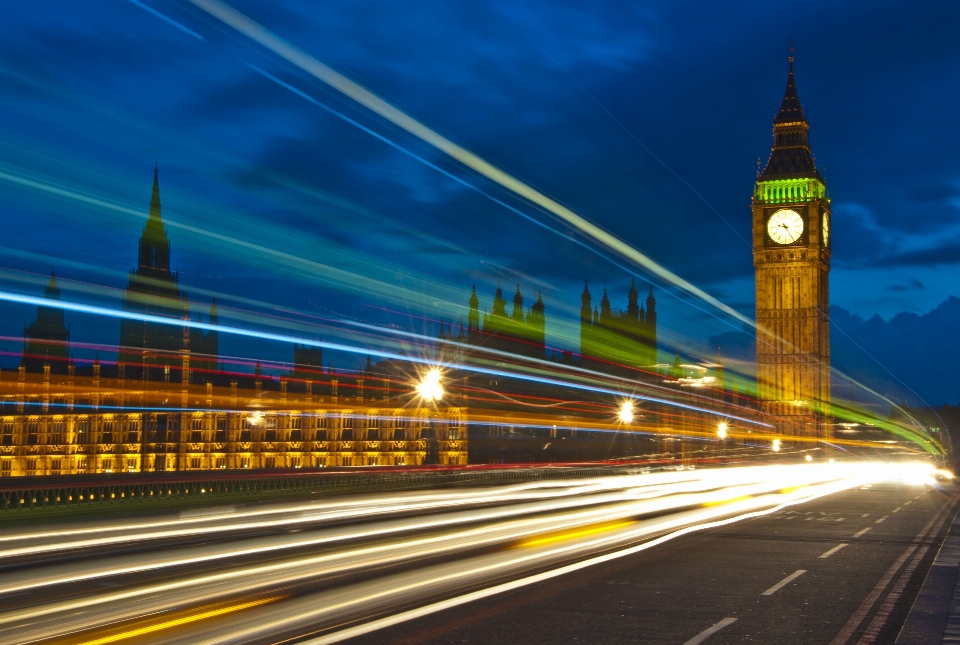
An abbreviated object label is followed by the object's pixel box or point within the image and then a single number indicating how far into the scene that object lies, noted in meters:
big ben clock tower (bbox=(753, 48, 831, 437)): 121.38
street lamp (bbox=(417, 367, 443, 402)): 31.12
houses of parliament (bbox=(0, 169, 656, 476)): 98.25
